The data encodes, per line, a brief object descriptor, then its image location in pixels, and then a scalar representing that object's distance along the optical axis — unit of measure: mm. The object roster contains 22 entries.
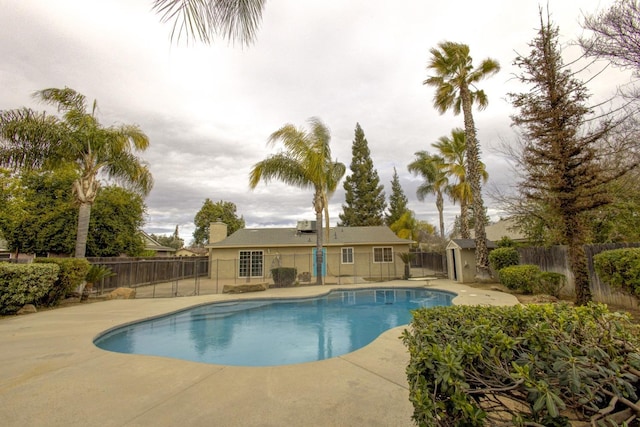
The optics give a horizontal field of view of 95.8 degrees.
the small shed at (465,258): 14984
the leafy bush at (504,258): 12266
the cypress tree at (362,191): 35875
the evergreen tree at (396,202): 36656
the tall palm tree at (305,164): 13836
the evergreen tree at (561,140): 7129
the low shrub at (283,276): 14703
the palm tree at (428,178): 24625
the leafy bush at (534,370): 1296
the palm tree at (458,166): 19656
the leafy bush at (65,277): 8875
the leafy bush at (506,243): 13734
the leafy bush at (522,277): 10055
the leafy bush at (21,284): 7602
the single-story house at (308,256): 18906
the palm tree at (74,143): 9555
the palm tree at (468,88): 13508
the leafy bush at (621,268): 5938
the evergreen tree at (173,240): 57550
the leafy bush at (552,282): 9414
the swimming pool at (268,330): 6066
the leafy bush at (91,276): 10250
